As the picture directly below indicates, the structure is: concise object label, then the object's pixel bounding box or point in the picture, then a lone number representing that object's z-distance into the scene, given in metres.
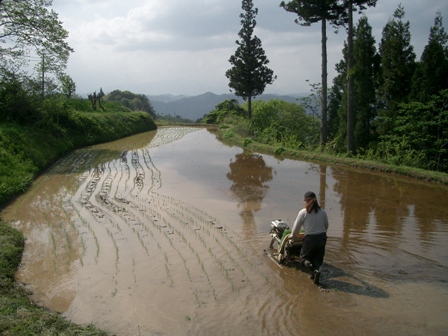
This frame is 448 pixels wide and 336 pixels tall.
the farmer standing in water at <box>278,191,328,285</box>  5.98
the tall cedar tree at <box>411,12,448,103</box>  17.38
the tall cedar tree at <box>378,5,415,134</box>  19.53
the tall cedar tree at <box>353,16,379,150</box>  21.38
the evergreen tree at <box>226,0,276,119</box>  35.34
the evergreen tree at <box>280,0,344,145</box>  19.17
